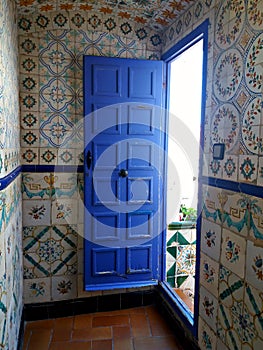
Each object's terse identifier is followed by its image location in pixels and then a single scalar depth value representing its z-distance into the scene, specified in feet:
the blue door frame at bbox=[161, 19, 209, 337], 5.66
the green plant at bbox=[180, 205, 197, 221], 9.16
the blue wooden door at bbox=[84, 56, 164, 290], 7.36
